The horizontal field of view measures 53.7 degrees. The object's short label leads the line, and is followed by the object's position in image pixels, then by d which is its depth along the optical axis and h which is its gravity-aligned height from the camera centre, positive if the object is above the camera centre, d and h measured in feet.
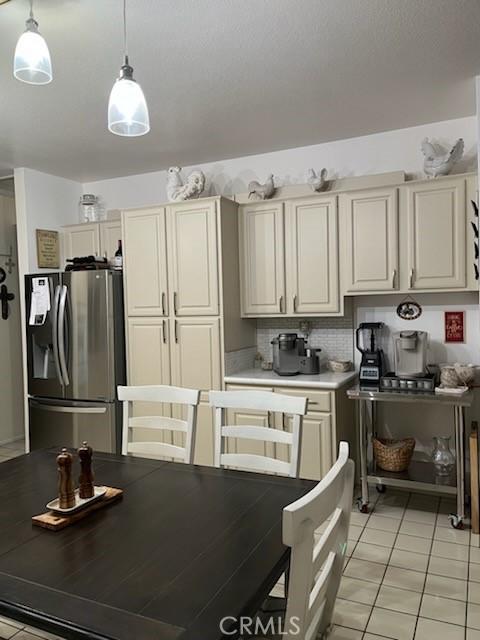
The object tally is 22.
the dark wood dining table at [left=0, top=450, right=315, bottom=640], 3.31 -2.10
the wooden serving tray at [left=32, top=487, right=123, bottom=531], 4.57 -2.02
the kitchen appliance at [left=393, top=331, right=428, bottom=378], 10.39 -1.05
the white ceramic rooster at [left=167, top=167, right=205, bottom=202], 12.26 +3.29
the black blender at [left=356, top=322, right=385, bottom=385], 10.61 -1.04
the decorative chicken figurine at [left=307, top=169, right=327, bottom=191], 11.55 +3.16
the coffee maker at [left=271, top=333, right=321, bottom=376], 11.49 -1.20
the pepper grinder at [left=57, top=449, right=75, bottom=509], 4.71 -1.73
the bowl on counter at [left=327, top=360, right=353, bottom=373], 11.60 -1.43
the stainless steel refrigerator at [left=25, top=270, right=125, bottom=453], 12.39 -1.10
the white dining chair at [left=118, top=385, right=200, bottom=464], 7.20 -1.70
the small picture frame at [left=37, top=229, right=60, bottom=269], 14.23 +1.99
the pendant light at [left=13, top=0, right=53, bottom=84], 5.16 +2.84
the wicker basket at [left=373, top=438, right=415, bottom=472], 10.46 -3.30
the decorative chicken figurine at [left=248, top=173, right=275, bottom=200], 12.14 +3.10
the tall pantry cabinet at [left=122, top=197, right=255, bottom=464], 11.66 +0.37
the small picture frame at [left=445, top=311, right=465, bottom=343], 10.98 -0.50
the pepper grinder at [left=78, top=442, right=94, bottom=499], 4.99 -1.70
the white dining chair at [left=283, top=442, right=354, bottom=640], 2.88 -1.67
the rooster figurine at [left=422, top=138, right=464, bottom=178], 10.15 +3.18
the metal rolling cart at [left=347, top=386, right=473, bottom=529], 9.29 -3.56
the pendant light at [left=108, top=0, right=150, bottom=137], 5.50 +2.45
